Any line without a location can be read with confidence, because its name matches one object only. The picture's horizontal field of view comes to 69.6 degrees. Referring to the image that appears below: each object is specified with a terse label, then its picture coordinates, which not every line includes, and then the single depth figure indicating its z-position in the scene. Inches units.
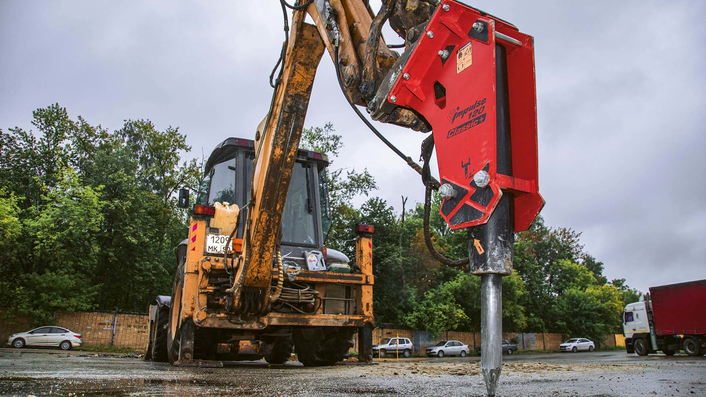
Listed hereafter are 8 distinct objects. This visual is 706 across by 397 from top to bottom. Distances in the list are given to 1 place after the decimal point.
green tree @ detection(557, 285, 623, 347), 1612.9
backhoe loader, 95.6
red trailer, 721.6
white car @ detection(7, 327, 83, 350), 825.5
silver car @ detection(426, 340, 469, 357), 1114.1
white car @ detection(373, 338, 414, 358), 1034.9
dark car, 1240.4
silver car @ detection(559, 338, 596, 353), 1466.5
